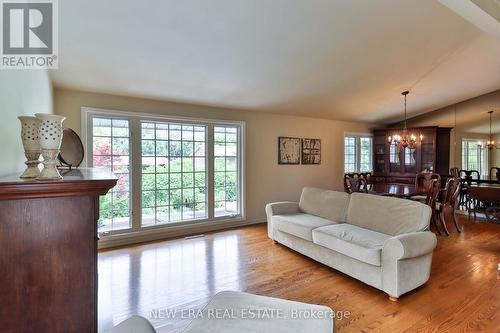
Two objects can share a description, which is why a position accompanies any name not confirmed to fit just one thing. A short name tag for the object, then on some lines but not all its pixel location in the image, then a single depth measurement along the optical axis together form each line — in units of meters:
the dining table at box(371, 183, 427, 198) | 4.45
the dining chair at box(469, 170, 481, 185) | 6.01
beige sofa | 2.46
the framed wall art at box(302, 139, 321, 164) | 5.99
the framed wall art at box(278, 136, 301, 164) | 5.61
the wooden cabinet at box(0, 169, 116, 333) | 0.97
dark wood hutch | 6.32
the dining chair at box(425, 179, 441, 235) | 4.41
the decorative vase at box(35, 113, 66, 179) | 1.15
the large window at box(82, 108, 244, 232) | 3.97
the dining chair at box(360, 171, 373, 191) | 5.22
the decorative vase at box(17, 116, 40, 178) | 1.19
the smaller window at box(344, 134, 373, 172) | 6.85
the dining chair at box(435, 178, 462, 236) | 4.61
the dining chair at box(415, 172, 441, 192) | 4.56
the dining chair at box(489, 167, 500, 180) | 5.71
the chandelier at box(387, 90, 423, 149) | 5.13
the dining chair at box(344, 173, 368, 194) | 5.10
